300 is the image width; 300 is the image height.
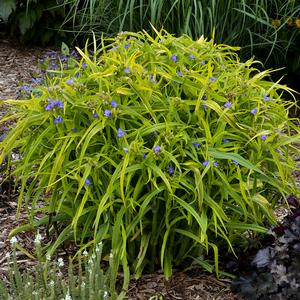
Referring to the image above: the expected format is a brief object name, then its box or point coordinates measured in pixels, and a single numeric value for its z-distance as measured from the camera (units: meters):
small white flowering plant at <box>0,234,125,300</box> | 2.34
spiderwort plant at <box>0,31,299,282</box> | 2.79
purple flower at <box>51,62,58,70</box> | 5.57
